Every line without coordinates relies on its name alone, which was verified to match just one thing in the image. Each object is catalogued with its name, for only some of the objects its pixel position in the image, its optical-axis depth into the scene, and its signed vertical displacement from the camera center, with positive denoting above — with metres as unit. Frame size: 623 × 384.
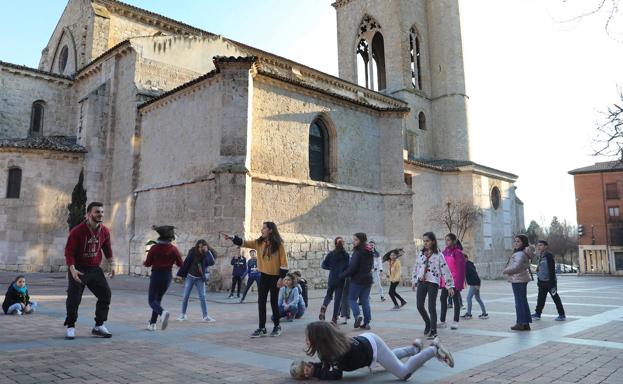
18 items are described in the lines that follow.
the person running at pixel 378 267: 12.78 -0.57
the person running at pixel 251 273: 11.62 -0.64
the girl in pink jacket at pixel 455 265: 7.96 -0.33
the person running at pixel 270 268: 6.66 -0.29
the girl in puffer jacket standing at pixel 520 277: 7.29 -0.51
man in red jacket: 6.09 -0.24
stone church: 15.52 +4.25
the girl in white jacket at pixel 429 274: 6.95 -0.42
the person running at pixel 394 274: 11.02 -0.69
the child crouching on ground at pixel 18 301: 8.41 -0.98
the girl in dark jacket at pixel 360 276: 7.85 -0.50
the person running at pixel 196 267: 8.53 -0.35
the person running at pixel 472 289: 9.23 -0.89
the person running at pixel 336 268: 8.40 -0.38
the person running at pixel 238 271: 12.63 -0.65
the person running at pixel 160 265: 7.18 -0.26
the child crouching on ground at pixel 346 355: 3.79 -0.98
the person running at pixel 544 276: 8.93 -0.60
